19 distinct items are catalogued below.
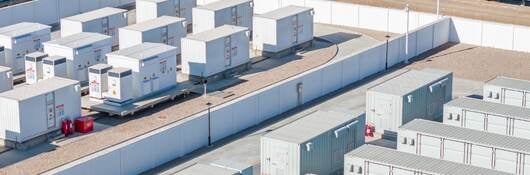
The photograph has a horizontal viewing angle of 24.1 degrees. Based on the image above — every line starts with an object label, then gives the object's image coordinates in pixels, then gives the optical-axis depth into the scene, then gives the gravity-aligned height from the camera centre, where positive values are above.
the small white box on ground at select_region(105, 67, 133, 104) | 64.62 -14.21
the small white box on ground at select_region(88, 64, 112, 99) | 65.38 -14.03
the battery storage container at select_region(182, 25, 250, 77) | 70.94 -13.69
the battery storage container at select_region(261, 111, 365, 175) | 53.84 -14.46
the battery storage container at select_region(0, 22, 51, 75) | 72.06 -13.39
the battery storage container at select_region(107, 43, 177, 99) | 65.94 -13.50
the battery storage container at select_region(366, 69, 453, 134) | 61.50 -14.30
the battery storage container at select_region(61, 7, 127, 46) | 75.44 -12.93
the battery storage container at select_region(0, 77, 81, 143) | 59.25 -14.24
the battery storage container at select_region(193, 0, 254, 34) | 78.56 -12.92
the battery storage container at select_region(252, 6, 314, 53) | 76.94 -13.50
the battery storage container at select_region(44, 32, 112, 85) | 68.94 -13.34
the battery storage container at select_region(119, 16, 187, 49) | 73.44 -13.14
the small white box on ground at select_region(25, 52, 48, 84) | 68.19 -13.99
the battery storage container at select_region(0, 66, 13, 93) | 66.07 -14.15
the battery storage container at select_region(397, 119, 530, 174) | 53.81 -14.48
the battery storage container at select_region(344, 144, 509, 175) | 50.41 -14.30
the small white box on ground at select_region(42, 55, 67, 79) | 67.31 -13.74
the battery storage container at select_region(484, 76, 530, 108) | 63.62 -14.23
